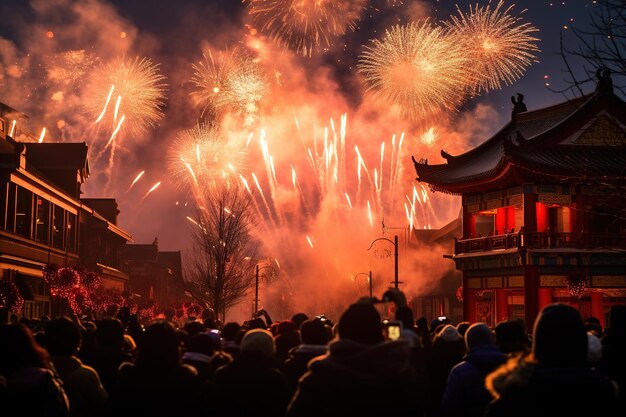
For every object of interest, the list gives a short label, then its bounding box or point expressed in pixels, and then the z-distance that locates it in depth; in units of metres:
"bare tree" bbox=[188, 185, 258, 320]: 44.97
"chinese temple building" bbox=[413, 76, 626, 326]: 30.77
